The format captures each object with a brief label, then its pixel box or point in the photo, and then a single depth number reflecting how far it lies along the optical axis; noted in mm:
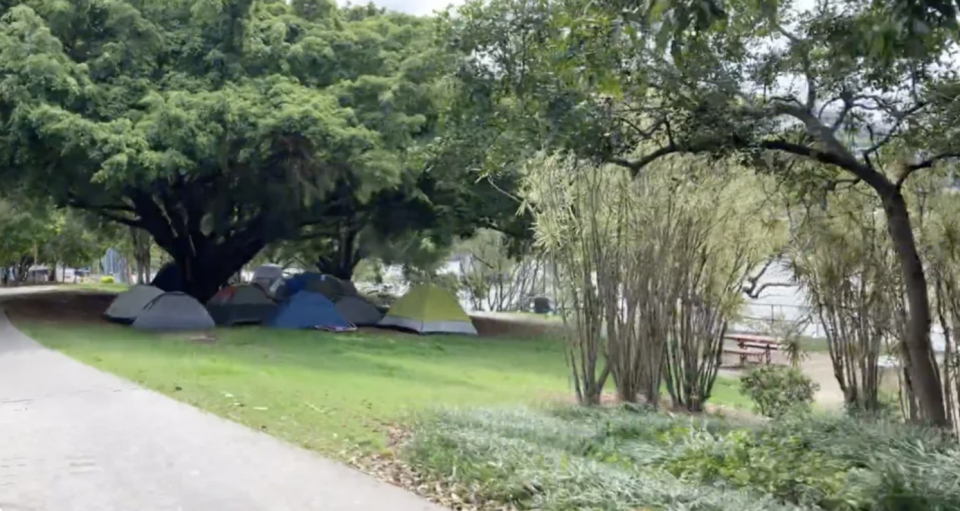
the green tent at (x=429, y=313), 22609
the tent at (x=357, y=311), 23625
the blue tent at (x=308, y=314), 21669
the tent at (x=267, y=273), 38578
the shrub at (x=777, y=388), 10766
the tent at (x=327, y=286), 26453
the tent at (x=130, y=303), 20797
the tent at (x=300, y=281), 27545
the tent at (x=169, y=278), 25562
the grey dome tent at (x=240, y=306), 21844
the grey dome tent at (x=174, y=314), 19516
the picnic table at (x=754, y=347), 18734
